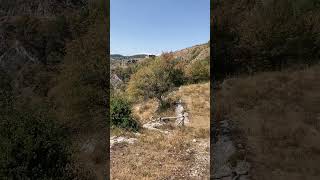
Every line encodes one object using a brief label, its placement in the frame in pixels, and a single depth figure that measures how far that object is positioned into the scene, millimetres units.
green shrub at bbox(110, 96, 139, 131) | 10326
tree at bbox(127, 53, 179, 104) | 14492
